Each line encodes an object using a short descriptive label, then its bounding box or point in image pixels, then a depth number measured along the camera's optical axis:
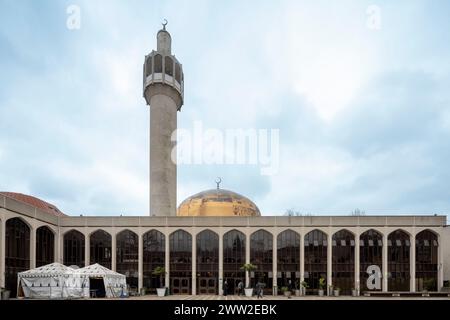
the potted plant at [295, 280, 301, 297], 42.50
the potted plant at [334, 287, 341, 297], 42.24
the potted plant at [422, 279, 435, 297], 42.97
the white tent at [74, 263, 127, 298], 32.88
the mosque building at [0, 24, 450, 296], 43.91
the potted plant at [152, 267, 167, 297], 40.12
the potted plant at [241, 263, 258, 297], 40.03
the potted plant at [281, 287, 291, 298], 40.97
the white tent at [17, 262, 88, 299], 31.52
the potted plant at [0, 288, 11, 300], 30.96
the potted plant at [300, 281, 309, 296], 41.84
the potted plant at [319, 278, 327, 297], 42.05
